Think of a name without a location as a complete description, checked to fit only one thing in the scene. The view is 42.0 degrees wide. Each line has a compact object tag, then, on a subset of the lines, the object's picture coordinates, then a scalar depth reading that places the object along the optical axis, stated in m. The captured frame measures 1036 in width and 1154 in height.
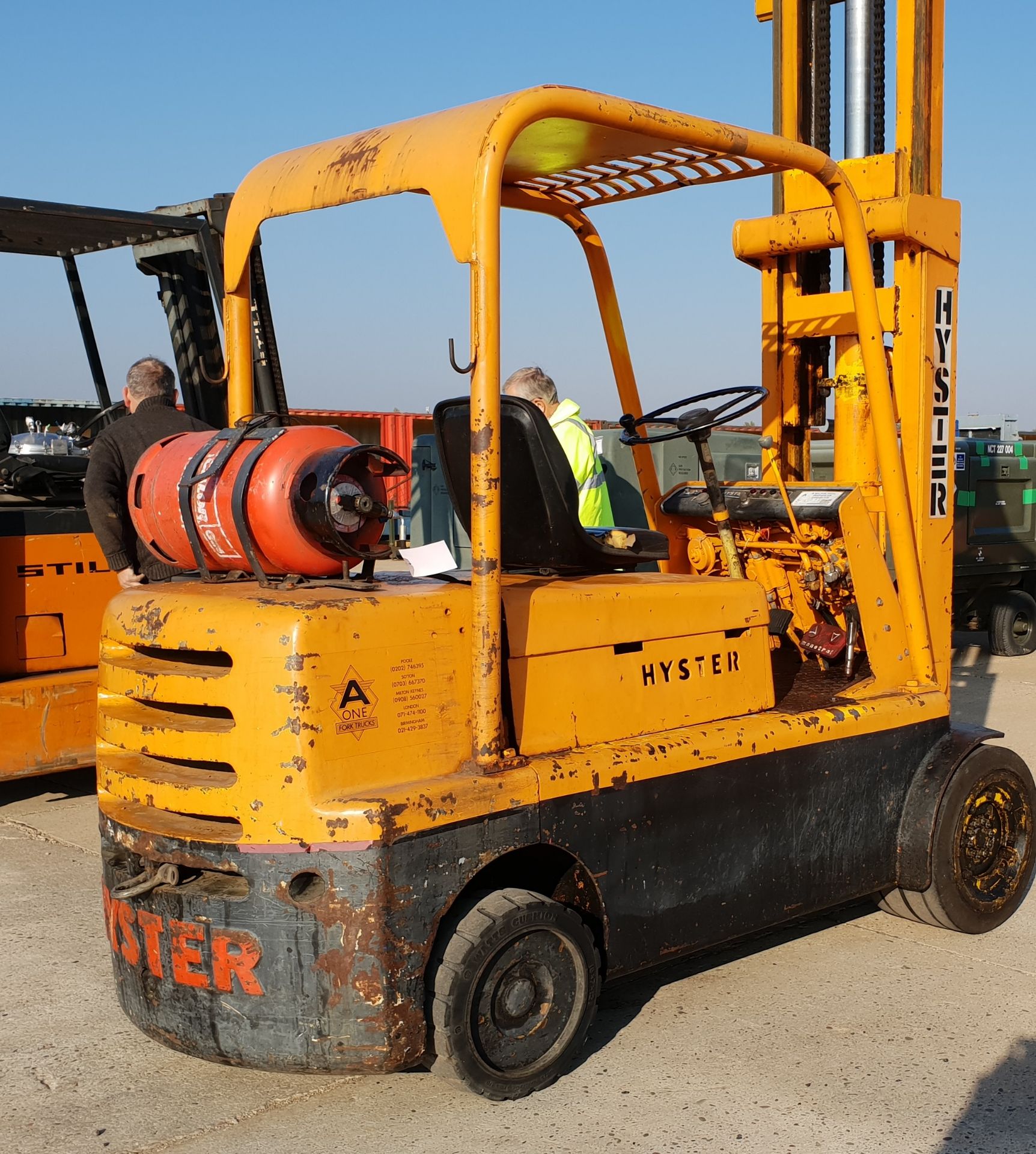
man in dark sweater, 5.32
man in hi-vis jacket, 5.38
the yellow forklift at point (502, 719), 3.17
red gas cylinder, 3.33
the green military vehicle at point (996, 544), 10.94
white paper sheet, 3.72
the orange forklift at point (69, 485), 6.14
